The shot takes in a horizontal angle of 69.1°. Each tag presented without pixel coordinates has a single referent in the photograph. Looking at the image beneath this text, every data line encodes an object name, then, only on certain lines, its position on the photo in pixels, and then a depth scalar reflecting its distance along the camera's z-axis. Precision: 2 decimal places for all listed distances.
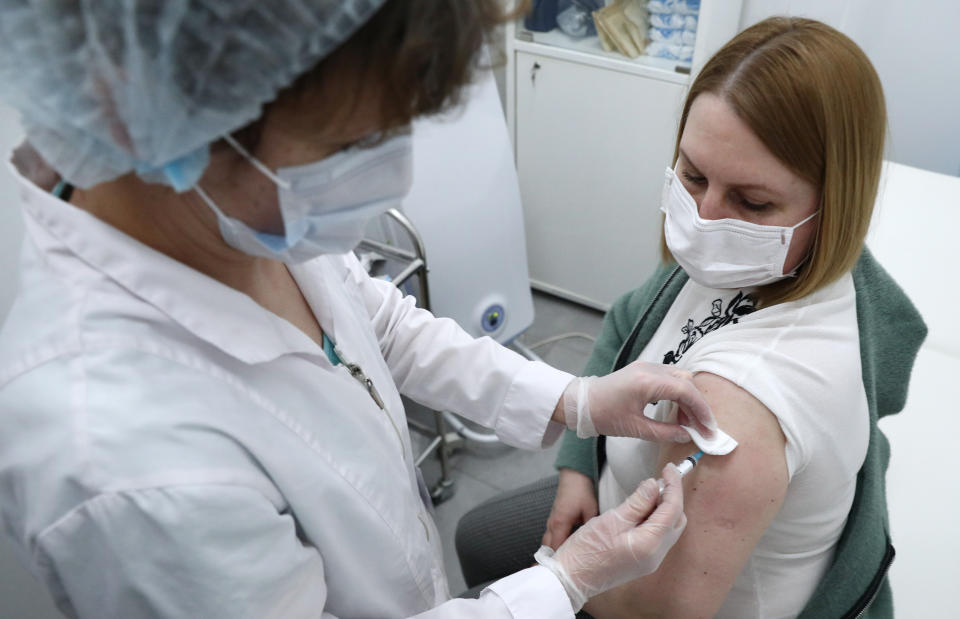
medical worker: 0.54
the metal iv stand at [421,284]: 1.77
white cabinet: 2.30
